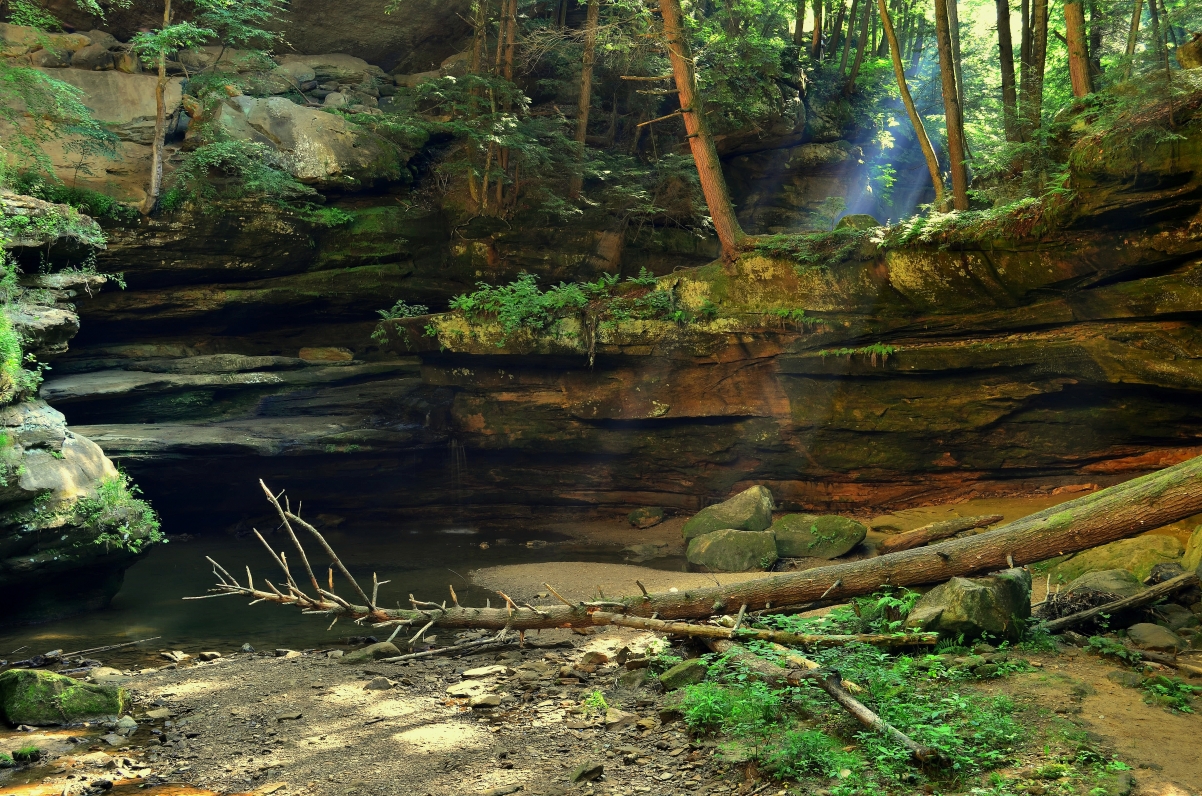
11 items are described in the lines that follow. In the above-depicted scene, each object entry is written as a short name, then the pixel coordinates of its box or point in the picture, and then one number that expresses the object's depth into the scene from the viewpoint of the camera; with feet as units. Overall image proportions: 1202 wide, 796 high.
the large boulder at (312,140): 60.80
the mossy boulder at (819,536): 43.60
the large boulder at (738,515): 47.93
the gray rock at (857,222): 47.96
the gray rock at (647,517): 57.16
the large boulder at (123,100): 61.26
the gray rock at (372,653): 29.35
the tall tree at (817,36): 83.05
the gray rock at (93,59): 64.49
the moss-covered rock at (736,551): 43.11
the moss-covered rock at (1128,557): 29.40
